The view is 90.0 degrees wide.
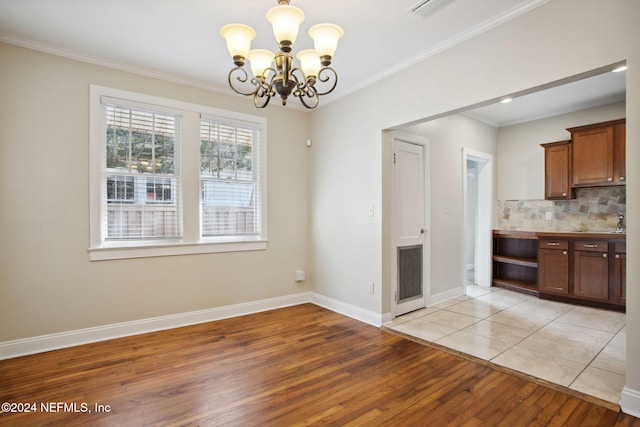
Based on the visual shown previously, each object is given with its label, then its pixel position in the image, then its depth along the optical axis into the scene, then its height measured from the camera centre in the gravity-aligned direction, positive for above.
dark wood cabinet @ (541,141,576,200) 4.80 +0.66
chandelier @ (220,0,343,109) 1.83 +1.04
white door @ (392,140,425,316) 3.90 -0.13
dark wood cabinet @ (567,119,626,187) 4.28 +0.83
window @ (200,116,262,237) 3.92 +0.46
